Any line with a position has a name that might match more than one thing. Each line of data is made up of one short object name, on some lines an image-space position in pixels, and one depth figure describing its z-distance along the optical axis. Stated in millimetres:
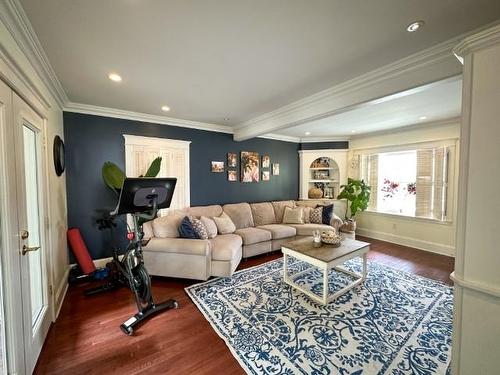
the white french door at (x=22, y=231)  1302
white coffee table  2447
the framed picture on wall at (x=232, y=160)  4678
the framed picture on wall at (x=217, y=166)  4480
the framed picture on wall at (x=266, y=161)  5254
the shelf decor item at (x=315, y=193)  5691
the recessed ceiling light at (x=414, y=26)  1501
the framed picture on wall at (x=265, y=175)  5275
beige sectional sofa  2932
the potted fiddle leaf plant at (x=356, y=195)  4961
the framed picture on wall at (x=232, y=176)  4696
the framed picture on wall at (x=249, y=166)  4887
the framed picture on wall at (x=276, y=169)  5470
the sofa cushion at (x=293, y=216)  4715
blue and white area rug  1676
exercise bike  1928
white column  1033
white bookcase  5672
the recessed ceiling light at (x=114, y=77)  2248
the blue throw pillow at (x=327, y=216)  4645
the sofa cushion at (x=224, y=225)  3840
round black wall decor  2536
